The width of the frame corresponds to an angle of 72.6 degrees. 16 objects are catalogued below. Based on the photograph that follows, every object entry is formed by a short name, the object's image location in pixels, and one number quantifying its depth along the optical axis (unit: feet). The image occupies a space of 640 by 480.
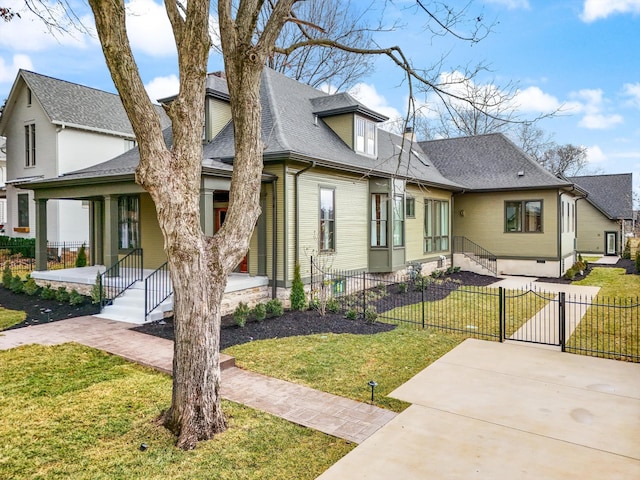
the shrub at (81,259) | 50.78
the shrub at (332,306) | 35.66
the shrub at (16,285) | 42.22
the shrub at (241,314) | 30.48
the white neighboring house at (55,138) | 65.72
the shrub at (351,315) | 33.37
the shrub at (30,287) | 41.04
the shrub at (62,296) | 38.06
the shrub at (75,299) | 36.45
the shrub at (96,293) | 35.96
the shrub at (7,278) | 43.55
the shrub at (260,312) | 32.14
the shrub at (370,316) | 32.60
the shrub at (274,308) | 33.94
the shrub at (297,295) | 36.17
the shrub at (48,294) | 38.99
